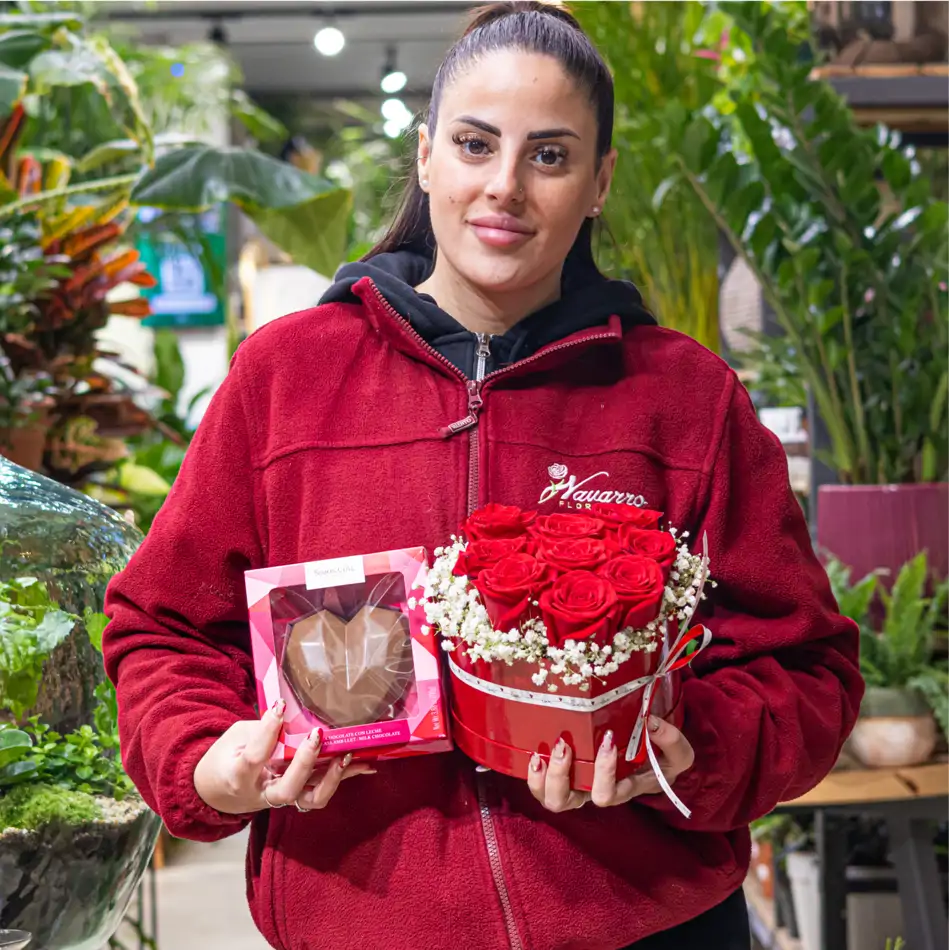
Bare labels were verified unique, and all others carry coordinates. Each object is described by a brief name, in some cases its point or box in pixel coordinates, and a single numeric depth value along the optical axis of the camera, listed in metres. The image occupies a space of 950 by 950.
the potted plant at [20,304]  2.85
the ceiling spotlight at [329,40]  9.26
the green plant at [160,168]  2.80
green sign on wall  9.27
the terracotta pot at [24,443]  2.86
